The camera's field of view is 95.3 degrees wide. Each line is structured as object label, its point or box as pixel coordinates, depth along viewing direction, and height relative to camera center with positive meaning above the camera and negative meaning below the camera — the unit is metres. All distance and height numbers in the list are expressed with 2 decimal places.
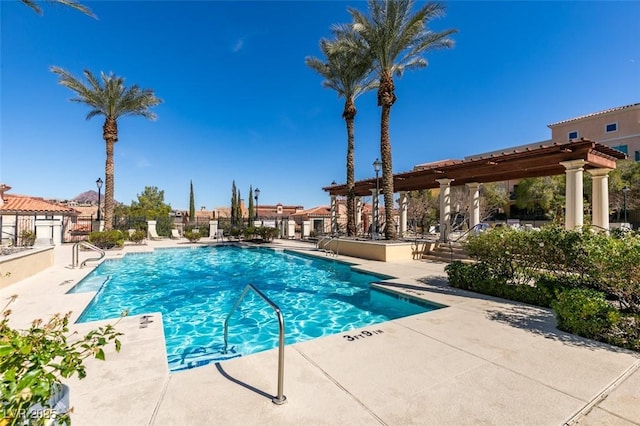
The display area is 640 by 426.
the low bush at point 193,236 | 21.96 -1.22
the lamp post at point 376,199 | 15.96 +1.32
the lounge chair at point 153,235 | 24.58 -1.28
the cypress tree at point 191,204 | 43.17 +2.35
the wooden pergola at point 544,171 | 11.05 +2.39
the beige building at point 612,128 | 30.12 +10.30
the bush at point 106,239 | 17.33 -1.15
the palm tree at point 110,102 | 19.19 +7.96
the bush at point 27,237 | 14.11 -0.85
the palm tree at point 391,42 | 13.41 +8.63
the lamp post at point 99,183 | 21.58 +2.72
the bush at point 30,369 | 1.16 -0.66
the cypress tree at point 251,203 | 31.28 +2.00
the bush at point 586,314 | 4.54 -1.50
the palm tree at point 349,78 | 17.20 +8.96
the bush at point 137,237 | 21.02 -1.23
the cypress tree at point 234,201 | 33.53 +2.20
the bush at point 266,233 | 22.84 -1.02
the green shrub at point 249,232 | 23.22 -0.98
